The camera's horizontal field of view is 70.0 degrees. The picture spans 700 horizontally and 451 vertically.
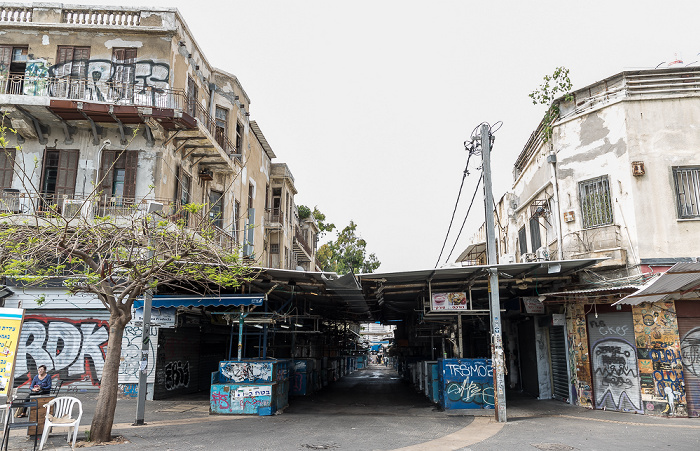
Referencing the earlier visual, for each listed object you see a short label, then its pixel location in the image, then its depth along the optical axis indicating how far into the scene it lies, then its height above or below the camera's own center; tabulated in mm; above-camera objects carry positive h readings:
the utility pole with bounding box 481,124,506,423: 13273 +720
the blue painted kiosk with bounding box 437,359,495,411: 14859 -1526
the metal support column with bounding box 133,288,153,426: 12023 -808
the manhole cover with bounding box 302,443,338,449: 9836 -2227
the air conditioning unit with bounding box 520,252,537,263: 19991 +3002
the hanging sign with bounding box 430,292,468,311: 15164 +869
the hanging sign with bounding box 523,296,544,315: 17414 +882
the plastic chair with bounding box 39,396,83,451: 9016 -1569
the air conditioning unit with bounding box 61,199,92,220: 16578 +4079
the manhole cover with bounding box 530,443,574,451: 9586 -2228
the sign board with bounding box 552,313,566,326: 16648 +343
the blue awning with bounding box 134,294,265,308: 14352 +910
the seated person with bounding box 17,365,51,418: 11672 -1216
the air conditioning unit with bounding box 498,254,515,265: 16891 +2413
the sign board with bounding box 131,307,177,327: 16891 +539
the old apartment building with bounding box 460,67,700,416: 14055 +2878
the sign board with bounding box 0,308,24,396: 9312 -169
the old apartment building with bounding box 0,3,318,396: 17172 +7220
